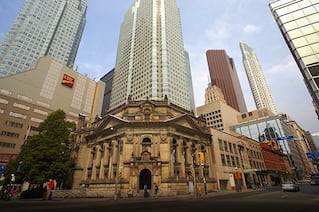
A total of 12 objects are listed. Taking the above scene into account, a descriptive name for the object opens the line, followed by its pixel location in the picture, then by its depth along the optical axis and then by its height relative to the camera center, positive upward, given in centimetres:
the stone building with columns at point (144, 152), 3225 +690
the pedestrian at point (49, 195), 2402 -74
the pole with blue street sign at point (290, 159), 9354 +1200
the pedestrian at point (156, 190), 2775 -52
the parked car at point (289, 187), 2895 -60
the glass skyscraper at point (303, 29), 1880 +1686
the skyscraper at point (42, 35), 10406 +10139
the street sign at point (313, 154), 3382 +510
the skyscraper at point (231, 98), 19238 +8848
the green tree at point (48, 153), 2672 +540
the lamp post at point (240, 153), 4980 +836
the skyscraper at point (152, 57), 9712 +7475
